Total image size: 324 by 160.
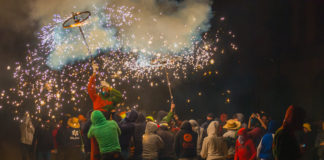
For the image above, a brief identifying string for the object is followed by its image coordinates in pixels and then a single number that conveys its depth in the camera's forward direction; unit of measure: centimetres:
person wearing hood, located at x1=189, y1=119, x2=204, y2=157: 1147
